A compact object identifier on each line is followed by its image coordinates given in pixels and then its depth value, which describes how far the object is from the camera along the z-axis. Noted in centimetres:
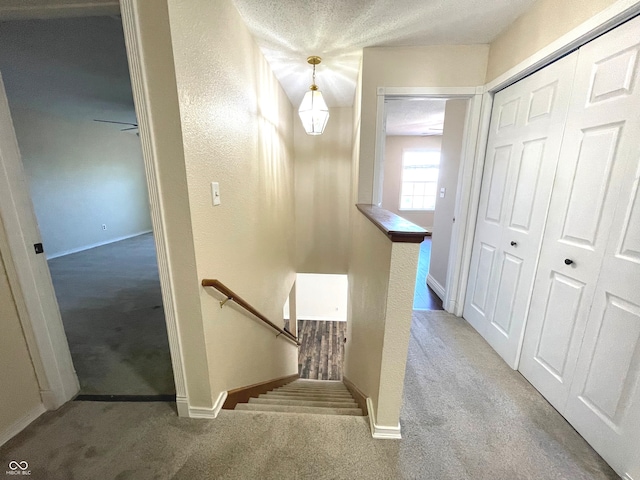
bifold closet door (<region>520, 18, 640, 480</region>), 104
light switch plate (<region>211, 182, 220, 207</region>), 130
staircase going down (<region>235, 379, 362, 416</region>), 160
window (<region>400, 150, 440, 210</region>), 642
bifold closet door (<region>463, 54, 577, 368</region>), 146
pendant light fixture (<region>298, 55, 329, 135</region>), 199
